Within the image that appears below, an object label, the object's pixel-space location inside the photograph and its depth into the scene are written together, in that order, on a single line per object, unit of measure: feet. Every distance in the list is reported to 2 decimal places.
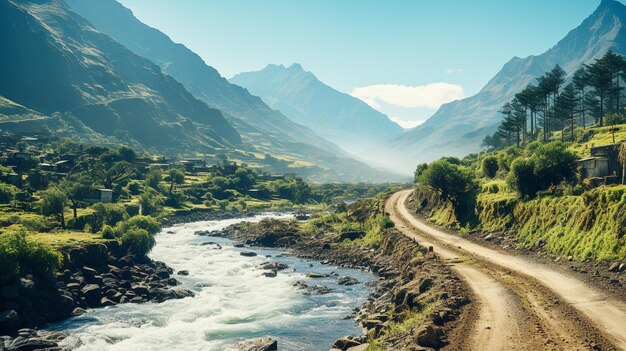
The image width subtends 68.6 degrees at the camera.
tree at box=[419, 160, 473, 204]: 322.96
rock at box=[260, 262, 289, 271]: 288.30
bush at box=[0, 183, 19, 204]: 373.61
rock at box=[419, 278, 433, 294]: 165.17
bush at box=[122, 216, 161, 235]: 311.52
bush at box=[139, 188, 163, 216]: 515.91
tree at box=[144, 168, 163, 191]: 625.41
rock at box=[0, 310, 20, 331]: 160.65
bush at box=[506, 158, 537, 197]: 249.75
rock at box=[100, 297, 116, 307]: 204.74
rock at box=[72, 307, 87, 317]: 189.46
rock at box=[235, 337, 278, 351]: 145.79
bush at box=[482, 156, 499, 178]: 391.86
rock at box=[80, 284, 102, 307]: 204.74
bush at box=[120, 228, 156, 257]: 278.26
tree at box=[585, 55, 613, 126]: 422.00
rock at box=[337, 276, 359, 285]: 240.34
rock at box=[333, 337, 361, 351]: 138.21
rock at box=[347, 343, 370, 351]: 131.35
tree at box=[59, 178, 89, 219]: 421.59
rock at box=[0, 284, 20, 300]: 172.65
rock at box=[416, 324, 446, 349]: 110.63
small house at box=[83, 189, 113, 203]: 468.34
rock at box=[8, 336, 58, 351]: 145.91
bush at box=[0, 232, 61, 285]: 177.47
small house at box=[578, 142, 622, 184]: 228.84
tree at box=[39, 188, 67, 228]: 320.29
